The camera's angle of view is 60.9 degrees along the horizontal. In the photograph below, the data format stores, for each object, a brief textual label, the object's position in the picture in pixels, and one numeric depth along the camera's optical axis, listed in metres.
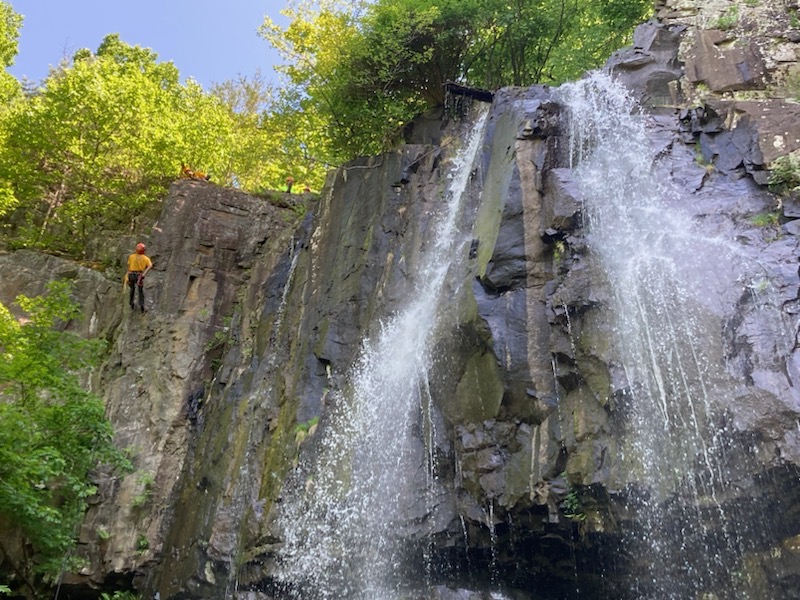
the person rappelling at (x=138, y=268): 14.31
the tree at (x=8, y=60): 16.28
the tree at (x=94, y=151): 17.53
